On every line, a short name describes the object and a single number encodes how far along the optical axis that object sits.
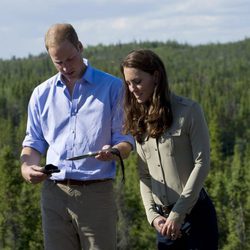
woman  6.96
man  7.22
